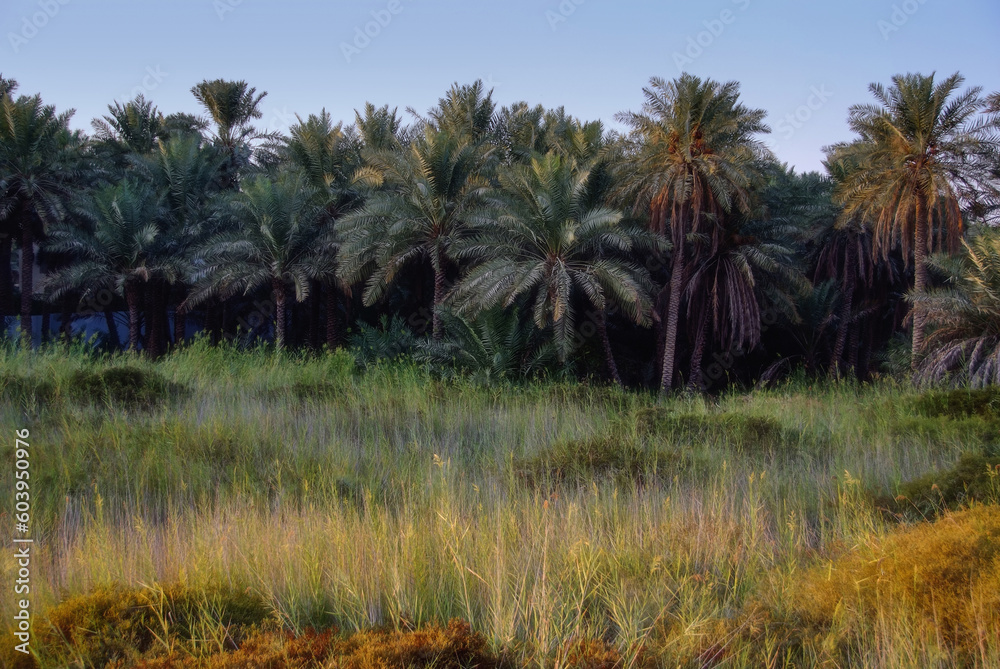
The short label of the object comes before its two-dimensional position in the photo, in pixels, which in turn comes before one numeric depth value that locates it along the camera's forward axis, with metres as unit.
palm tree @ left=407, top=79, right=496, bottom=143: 26.81
